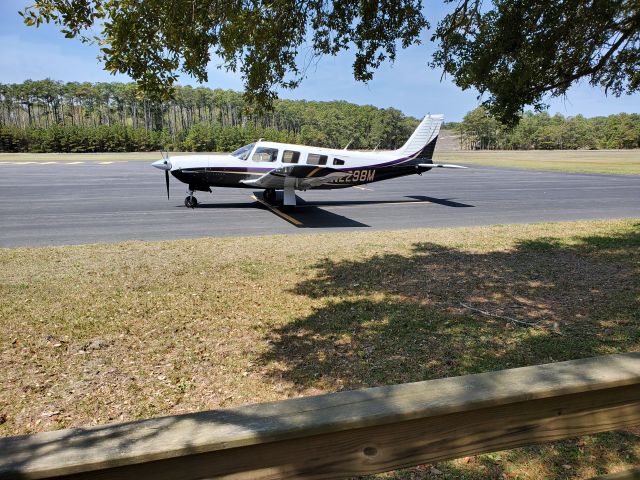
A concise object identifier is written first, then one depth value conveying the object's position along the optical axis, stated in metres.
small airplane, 15.68
